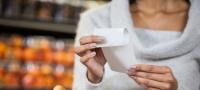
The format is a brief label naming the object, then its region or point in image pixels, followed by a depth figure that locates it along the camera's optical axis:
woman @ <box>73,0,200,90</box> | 0.97
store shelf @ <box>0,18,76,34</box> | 1.83
